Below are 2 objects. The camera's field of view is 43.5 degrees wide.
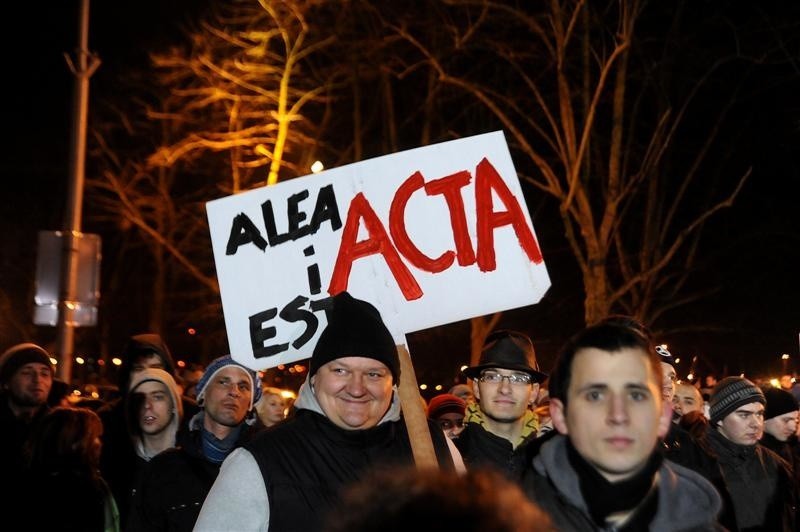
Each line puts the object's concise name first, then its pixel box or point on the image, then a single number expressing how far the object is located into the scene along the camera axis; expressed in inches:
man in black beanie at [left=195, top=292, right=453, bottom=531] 132.6
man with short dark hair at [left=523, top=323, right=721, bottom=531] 106.4
